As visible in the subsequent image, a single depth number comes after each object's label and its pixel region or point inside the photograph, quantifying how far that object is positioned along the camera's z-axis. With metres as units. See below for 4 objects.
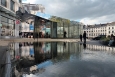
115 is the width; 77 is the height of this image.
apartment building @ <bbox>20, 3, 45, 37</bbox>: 20.62
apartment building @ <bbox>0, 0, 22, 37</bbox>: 19.59
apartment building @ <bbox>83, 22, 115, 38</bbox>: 69.16
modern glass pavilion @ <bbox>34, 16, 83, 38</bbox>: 22.16
